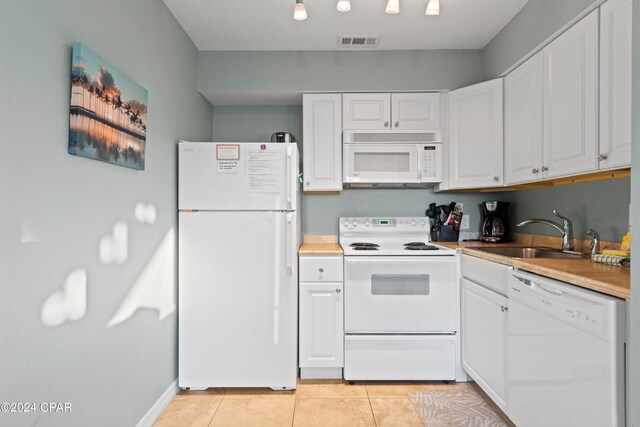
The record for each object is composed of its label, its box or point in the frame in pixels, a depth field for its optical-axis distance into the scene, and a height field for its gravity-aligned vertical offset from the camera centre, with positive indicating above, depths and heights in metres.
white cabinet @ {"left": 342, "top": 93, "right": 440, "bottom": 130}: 2.78 +0.82
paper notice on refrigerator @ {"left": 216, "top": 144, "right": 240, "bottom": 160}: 2.28 +0.40
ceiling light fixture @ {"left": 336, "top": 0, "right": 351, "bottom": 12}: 1.89 +1.14
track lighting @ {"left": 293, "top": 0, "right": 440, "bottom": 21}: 1.87 +1.12
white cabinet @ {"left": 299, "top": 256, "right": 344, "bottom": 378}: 2.41 -0.72
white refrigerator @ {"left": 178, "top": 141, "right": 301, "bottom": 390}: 2.28 -0.33
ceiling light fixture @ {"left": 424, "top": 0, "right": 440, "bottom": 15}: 1.87 +1.12
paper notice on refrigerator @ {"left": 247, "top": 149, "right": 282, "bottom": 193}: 2.28 +0.28
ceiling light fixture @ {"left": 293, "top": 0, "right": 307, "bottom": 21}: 1.88 +1.10
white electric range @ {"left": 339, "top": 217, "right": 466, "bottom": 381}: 2.41 -0.69
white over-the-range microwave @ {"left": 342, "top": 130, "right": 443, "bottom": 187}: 2.75 +0.46
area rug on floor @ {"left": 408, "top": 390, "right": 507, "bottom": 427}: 2.00 -1.17
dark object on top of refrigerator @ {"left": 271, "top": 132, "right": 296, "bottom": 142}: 2.58 +0.58
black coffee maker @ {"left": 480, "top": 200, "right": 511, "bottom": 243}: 2.78 -0.06
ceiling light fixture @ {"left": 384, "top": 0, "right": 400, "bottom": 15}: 1.86 +1.12
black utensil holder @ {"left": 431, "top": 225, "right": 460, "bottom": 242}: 2.94 -0.16
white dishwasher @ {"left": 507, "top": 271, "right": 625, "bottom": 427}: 1.16 -0.55
